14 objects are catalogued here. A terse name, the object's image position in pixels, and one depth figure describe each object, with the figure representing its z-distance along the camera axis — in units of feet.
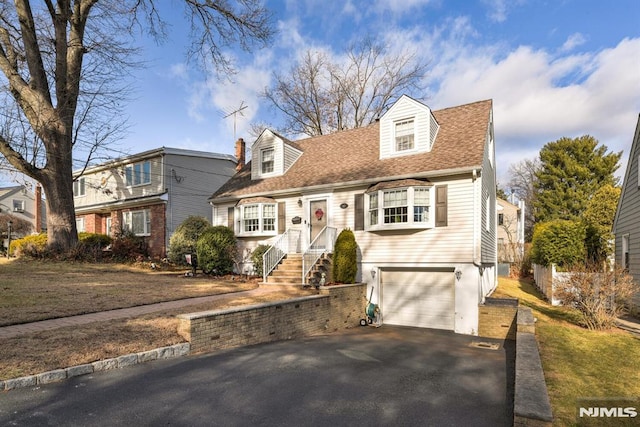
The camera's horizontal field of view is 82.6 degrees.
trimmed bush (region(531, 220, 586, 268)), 46.63
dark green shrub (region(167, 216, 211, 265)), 56.39
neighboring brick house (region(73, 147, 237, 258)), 67.15
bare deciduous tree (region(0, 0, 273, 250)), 48.19
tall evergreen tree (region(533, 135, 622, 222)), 101.60
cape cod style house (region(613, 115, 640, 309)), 37.09
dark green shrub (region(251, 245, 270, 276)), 48.59
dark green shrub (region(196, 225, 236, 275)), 50.75
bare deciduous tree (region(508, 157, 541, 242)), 136.98
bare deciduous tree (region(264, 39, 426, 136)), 92.89
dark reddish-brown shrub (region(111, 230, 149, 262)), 59.18
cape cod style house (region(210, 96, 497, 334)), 38.22
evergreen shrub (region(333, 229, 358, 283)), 41.91
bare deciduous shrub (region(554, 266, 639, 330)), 28.35
